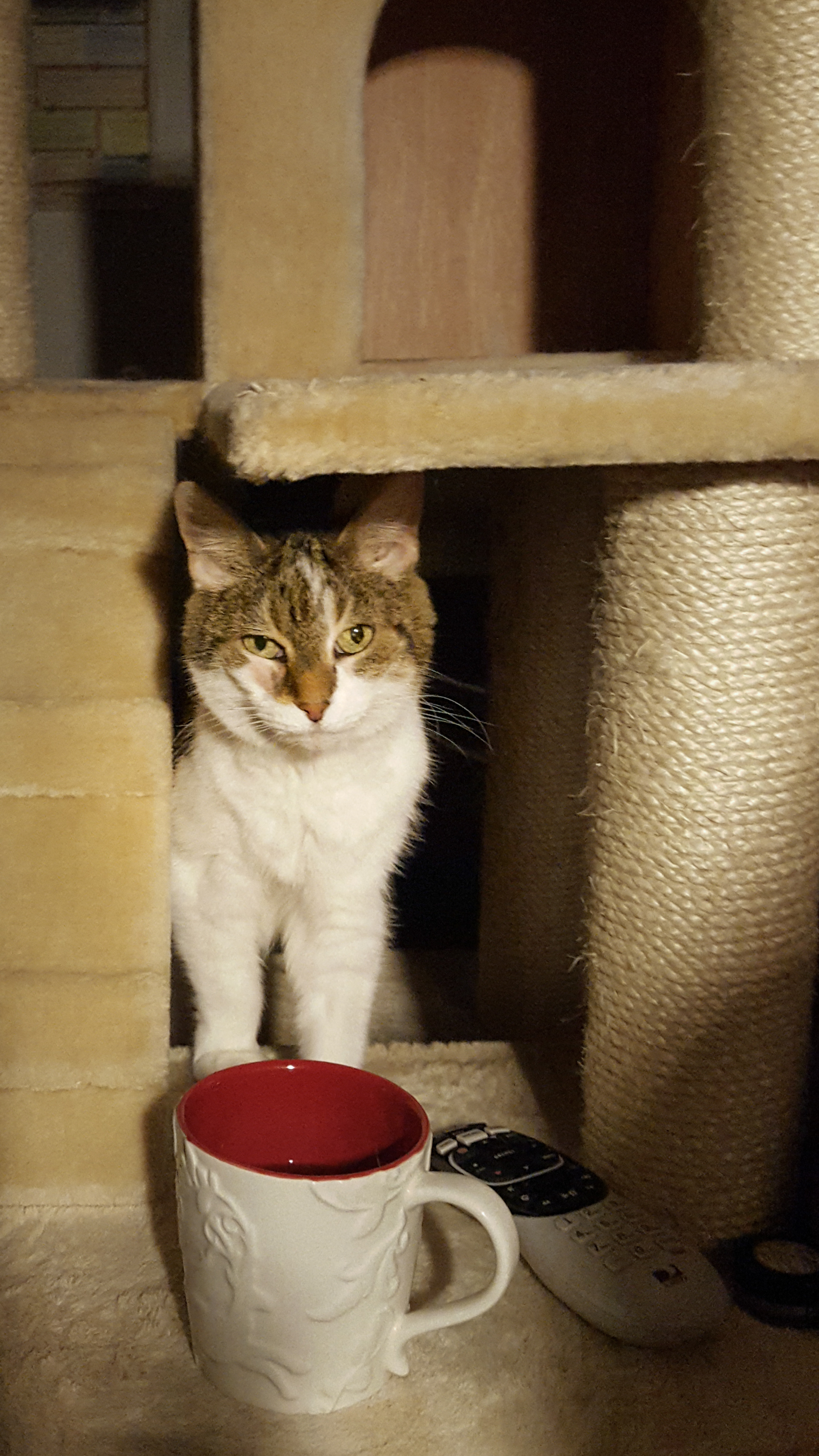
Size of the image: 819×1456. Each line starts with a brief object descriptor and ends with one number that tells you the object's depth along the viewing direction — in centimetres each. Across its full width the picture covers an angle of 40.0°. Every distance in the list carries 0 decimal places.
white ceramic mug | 72
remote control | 86
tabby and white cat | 102
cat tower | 92
